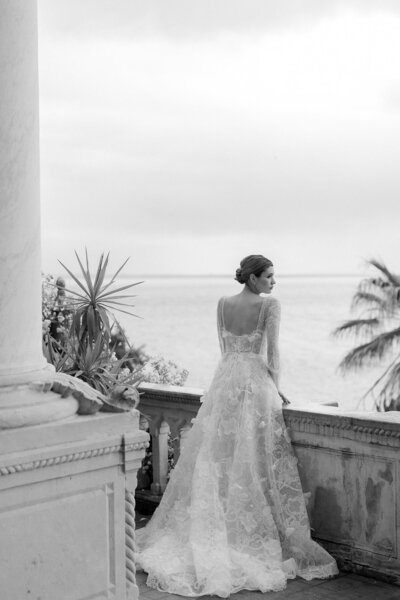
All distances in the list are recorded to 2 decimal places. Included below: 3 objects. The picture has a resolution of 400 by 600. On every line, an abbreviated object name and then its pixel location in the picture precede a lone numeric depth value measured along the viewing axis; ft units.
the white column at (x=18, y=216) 13.00
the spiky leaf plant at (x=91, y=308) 24.68
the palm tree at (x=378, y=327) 69.92
